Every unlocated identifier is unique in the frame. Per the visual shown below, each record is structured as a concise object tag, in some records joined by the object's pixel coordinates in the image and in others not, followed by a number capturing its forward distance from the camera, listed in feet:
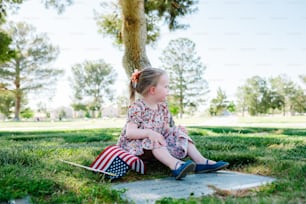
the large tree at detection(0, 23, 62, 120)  106.01
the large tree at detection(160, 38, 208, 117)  122.42
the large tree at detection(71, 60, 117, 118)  155.12
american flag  7.09
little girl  7.53
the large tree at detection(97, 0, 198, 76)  20.12
